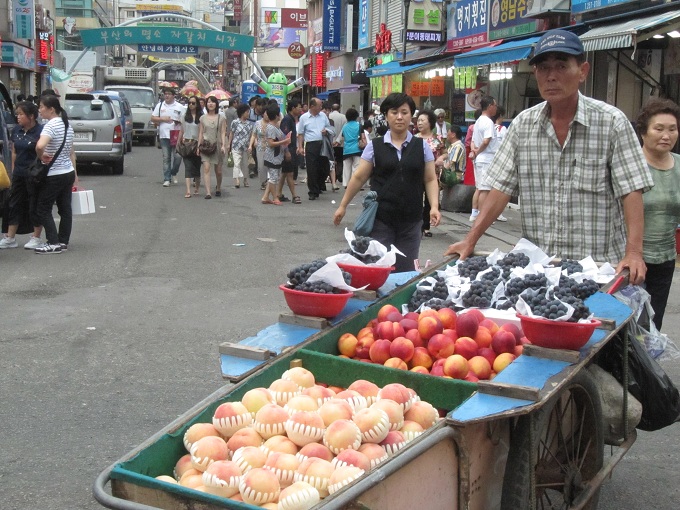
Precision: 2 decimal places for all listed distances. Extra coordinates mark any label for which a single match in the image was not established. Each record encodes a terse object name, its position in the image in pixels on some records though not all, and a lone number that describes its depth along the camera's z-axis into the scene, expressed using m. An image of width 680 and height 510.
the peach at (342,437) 2.79
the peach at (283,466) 2.67
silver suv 21.73
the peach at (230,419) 2.92
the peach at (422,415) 3.05
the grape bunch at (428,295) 4.15
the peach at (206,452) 2.76
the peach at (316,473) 2.63
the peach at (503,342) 3.58
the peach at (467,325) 3.67
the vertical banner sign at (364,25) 35.31
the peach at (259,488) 2.56
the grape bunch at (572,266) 4.05
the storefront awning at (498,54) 14.20
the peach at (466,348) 3.56
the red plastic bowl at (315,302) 3.69
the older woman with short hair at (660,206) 5.05
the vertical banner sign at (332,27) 39.09
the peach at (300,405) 2.96
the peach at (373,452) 2.77
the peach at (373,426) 2.87
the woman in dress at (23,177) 10.60
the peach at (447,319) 3.82
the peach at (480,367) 3.46
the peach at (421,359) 3.57
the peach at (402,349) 3.54
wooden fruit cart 2.63
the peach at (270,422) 2.91
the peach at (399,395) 3.04
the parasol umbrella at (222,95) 40.27
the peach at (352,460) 2.70
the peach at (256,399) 3.02
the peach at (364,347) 3.68
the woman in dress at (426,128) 11.98
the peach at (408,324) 3.73
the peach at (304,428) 2.85
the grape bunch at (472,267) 4.29
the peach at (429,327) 3.68
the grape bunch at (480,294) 3.98
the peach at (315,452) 2.77
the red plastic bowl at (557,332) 3.24
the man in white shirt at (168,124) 18.41
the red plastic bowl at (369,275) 4.20
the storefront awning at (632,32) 11.25
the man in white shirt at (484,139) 13.20
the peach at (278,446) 2.82
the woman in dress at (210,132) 16.42
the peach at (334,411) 2.92
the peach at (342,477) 2.60
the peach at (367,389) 3.13
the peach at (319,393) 3.09
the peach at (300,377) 3.22
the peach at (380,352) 3.56
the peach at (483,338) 3.64
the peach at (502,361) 3.49
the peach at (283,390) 3.11
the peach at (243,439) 2.86
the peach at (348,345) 3.71
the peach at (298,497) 2.52
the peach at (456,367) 3.42
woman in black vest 6.55
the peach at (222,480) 2.61
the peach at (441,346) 3.57
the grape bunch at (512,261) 4.22
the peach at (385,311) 3.87
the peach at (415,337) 3.65
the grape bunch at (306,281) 3.72
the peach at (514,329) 3.66
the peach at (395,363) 3.52
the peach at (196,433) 2.88
